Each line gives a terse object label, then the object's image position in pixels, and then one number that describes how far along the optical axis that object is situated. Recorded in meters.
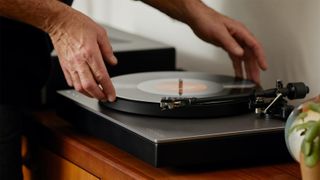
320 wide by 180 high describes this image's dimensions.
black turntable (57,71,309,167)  1.09
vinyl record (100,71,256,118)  1.19
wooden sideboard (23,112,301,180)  1.12
